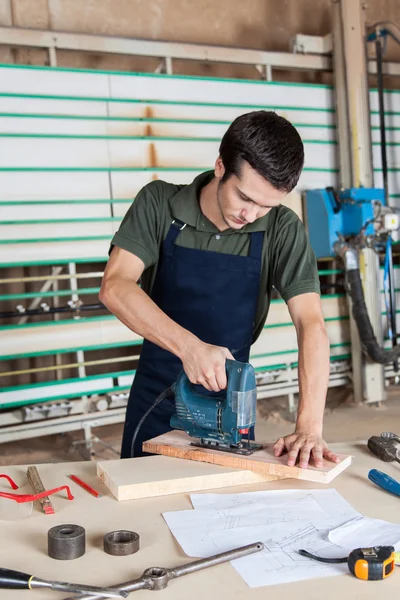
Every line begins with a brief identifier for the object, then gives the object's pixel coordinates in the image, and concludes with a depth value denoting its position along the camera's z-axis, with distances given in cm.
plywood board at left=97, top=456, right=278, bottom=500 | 165
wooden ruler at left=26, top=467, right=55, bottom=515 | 156
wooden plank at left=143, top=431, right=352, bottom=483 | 172
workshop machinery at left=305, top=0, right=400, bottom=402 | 476
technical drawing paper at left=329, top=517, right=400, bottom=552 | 138
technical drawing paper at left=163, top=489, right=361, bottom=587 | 127
